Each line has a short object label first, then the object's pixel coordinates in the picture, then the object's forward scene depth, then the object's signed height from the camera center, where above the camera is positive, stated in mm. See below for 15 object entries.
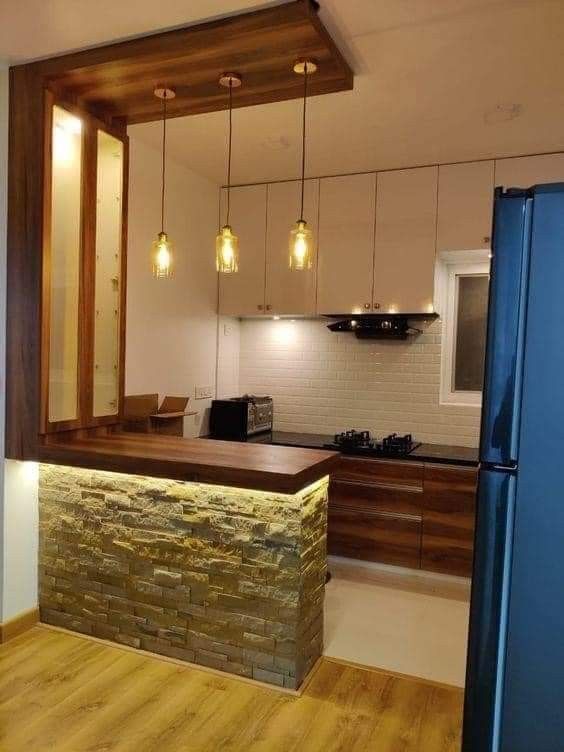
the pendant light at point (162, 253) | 2623 +440
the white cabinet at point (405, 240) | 3779 +786
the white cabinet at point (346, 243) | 3959 +786
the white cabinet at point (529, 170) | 3432 +1193
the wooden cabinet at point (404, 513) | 3553 -1082
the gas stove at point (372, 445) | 3754 -667
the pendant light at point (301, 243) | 2445 +473
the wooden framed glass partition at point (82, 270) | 2676 +371
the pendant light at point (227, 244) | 2486 +466
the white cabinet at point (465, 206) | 3629 +1001
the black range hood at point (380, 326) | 3964 +189
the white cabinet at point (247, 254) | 4340 +742
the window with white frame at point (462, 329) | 4105 +189
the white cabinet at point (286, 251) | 4129 +757
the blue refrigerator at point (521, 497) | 1054 -281
